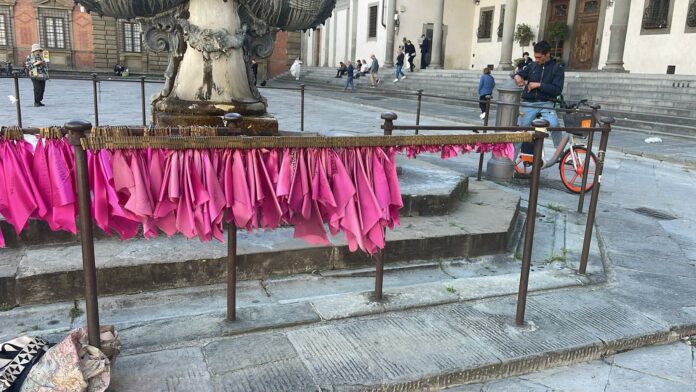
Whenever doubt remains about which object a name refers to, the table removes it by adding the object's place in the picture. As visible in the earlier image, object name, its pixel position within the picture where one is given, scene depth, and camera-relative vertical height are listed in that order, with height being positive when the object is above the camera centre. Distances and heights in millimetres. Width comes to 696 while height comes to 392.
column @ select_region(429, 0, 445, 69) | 26619 +2001
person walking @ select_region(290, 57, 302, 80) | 31591 +253
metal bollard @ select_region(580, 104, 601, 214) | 5691 -934
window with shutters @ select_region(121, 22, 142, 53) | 35031 +1791
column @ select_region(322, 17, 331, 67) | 36188 +2286
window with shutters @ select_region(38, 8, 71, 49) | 33688 +2164
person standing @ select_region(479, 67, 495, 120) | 14336 -74
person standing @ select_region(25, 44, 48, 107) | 12297 -208
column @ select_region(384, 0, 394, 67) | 28062 +2169
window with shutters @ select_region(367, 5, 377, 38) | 30781 +3047
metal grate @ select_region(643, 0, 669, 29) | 18188 +2461
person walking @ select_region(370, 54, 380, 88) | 25984 +181
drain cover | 6059 -1396
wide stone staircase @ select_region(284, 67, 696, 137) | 12898 -278
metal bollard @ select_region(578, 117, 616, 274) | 3760 -739
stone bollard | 6996 -422
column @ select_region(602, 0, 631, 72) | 18484 +1676
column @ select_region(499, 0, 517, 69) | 23297 +2052
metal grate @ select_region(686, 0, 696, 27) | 16891 +2287
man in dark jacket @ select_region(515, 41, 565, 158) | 6938 +10
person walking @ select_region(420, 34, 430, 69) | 26562 +1430
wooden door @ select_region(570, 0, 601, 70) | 21844 +2094
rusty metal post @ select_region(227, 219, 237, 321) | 2711 -1038
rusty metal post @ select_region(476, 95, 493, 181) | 6543 -981
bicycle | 6848 -950
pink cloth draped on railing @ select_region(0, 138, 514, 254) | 2203 -506
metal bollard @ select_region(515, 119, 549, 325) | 2920 -719
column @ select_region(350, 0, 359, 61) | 32562 +2593
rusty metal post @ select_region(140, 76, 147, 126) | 8256 -349
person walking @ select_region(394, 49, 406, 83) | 24484 +534
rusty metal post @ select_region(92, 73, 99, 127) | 8335 -332
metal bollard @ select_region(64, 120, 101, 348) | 2049 -634
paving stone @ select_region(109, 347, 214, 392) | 2309 -1326
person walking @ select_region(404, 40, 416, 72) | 25172 +1202
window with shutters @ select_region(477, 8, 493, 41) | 27941 +2882
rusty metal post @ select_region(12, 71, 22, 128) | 8273 -480
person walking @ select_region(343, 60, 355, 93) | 24594 +100
